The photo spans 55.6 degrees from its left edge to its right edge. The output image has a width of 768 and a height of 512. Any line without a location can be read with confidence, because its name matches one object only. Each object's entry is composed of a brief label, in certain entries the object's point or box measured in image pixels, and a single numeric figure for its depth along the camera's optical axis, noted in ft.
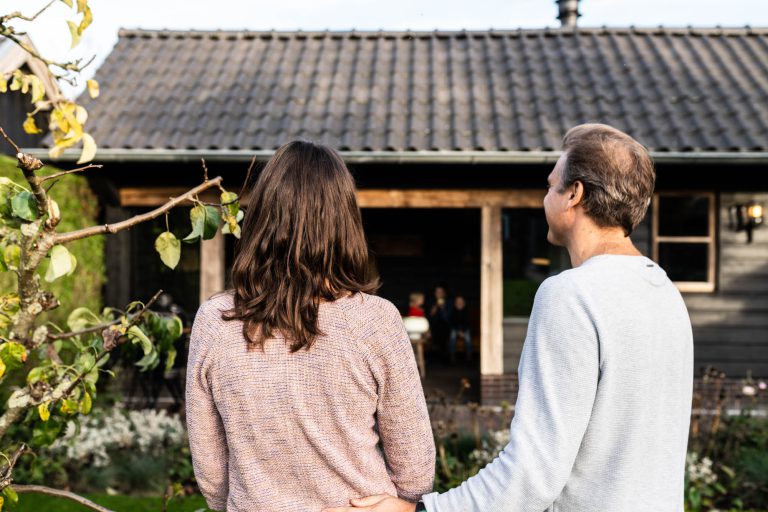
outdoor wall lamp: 24.88
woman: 4.99
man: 4.61
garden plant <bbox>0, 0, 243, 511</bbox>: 5.71
